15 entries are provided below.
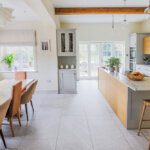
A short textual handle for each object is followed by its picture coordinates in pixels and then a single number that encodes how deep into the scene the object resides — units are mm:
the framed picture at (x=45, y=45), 6949
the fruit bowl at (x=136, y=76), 3975
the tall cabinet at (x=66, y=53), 6957
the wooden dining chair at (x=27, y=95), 4156
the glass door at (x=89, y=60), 9883
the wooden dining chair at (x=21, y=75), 5676
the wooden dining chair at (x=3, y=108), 2652
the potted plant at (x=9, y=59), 7105
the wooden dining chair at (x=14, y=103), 3395
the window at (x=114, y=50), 9875
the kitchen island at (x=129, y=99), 3564
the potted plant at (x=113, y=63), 5586
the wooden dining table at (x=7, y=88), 3309
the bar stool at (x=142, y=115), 3135
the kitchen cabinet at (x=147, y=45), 8219
